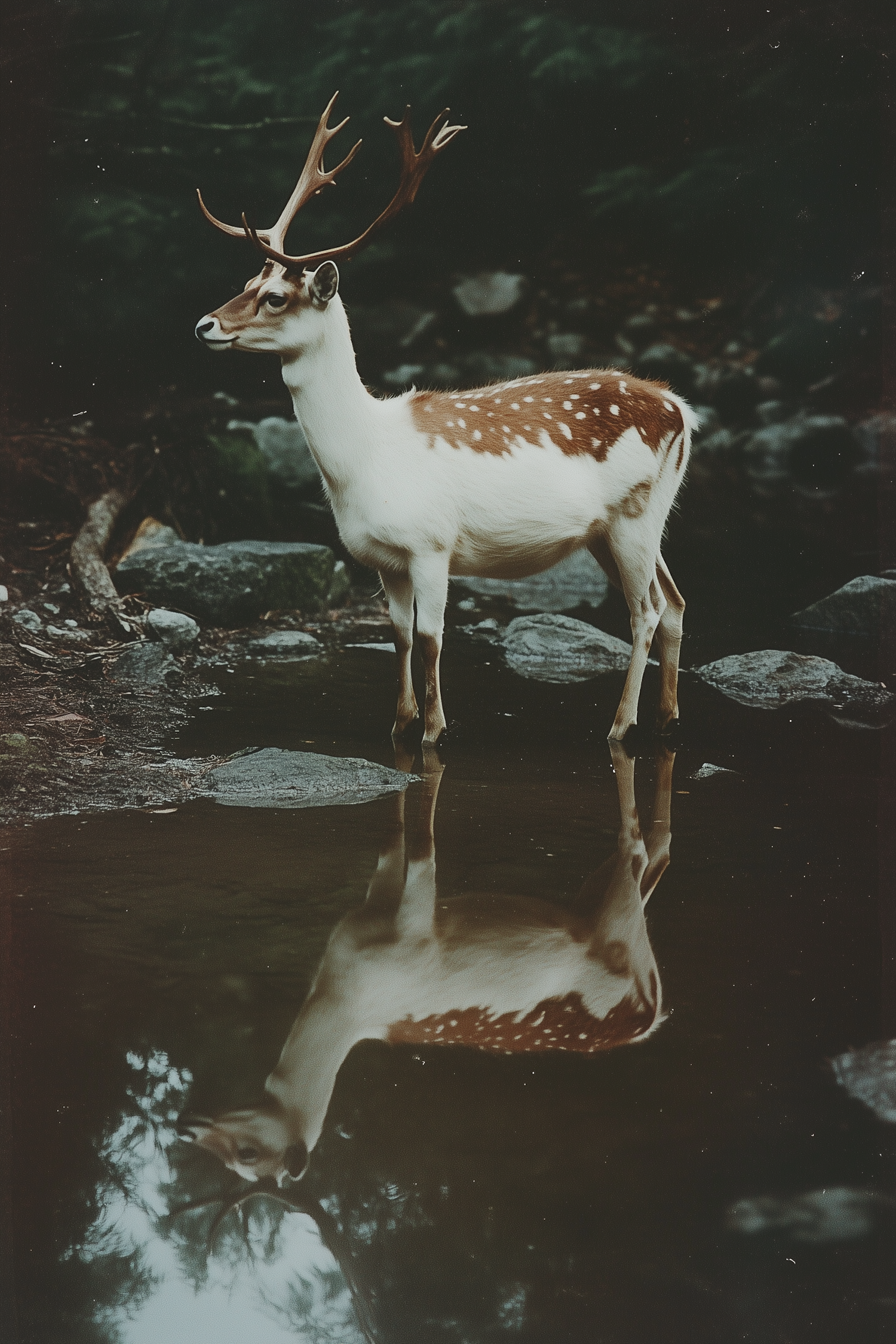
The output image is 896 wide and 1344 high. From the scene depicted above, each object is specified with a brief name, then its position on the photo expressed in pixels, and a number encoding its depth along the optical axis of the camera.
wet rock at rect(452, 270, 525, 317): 10.01
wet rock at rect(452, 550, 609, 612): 7.10
